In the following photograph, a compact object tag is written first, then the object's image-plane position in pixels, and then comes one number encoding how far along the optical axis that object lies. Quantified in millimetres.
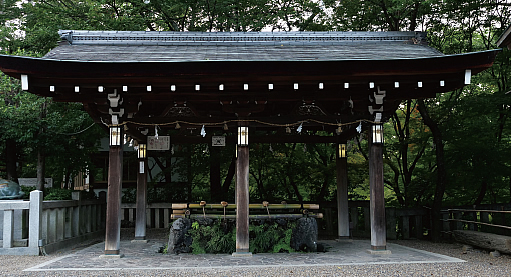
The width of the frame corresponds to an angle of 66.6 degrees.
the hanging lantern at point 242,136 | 7496
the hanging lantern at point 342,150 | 9898
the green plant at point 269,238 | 7840
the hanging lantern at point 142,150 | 9656
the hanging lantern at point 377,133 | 7570
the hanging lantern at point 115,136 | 7442
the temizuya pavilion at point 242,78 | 6512
